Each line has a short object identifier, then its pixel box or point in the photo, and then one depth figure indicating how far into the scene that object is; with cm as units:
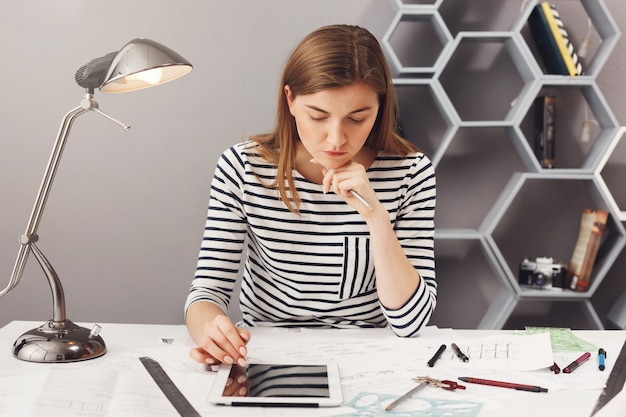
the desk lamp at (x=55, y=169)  109
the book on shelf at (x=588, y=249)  240
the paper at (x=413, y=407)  92
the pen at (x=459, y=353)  116
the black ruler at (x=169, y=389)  91
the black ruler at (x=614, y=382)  98
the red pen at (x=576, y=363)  111
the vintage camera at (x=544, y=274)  243
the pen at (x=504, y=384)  102
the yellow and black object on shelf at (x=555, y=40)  234
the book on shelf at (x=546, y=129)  242
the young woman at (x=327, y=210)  134
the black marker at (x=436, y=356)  114
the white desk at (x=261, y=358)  92
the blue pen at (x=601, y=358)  113
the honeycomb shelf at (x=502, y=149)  236
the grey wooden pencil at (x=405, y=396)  93
